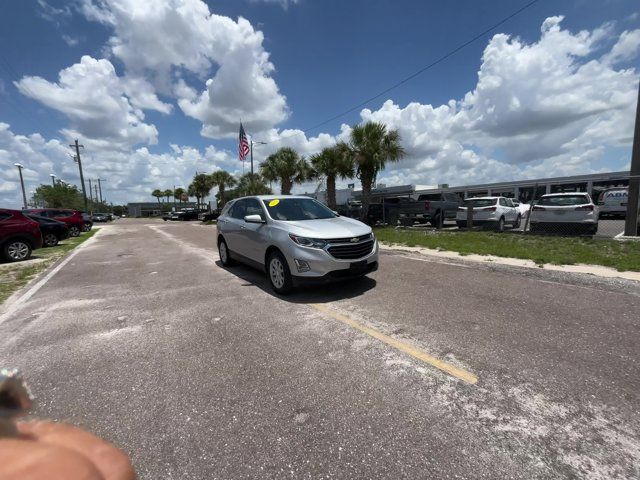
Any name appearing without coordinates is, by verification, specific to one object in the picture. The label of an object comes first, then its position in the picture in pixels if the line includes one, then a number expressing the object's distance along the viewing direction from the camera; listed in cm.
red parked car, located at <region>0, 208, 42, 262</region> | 1037
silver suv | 518
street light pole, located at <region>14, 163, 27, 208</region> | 4819
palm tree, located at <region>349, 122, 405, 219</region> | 2014
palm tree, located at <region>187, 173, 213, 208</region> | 5817
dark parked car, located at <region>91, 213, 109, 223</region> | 5406
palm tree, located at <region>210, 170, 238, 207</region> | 5378
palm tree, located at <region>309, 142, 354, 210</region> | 2163
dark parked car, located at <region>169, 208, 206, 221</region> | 4944
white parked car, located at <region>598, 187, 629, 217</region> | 1777
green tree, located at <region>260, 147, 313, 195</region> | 2825
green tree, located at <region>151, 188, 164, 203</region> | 9750
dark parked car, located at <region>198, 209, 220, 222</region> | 3978
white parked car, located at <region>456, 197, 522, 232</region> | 1430
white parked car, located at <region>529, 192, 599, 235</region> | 1070
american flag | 2988
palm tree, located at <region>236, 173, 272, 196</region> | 3428
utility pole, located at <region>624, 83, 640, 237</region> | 1048
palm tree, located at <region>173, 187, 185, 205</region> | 9205
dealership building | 3097
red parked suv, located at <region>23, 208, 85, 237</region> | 2011
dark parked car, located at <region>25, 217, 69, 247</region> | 1532
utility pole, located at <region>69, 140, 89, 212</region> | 4351
